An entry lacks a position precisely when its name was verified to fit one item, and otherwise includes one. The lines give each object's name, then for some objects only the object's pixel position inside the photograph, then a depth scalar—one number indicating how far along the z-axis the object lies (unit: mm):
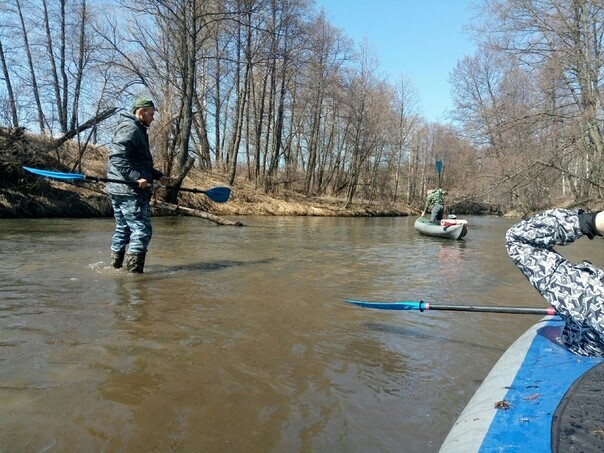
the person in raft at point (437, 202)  15578
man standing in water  5129
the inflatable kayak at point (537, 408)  1448
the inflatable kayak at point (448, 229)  12816
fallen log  13375
